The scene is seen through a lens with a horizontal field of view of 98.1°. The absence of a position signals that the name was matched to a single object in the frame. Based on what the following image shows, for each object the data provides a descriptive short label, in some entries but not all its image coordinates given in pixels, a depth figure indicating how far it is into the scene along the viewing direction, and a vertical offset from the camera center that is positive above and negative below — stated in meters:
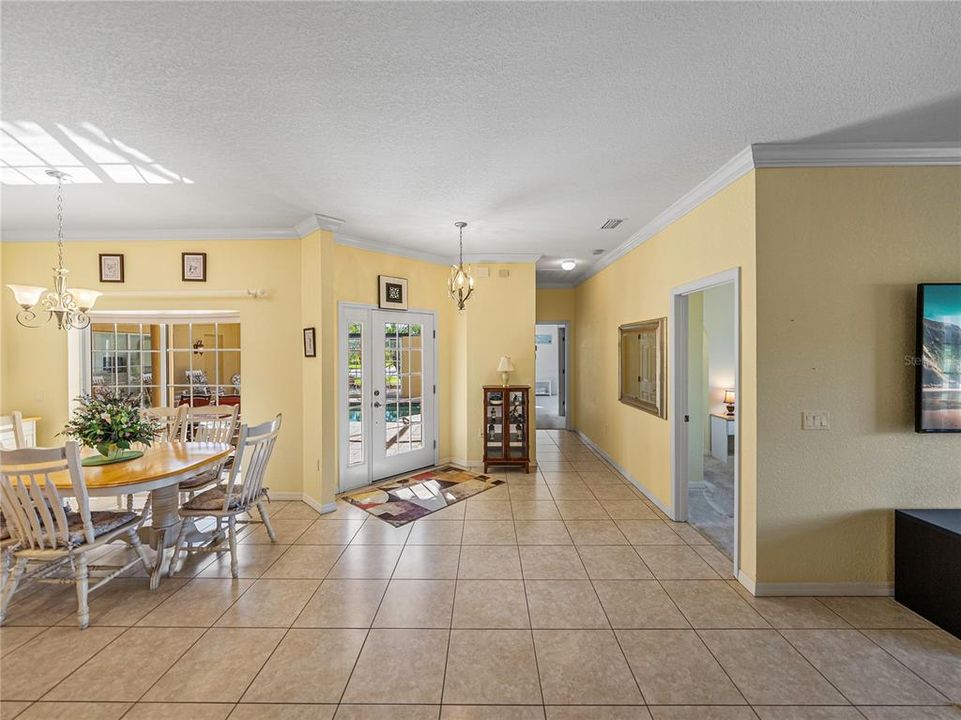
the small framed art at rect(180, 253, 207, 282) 4.36 +0.97
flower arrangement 2.95 -0.48
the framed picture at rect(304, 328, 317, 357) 4.12 +0.17
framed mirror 4.07 -0.09
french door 4.71 -0.43
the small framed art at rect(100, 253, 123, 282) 4.36 +0.97
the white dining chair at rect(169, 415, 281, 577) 2.96 -1.03
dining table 2.56 -0.75
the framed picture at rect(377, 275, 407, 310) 4.91 +0.80
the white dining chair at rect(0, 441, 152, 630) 2.27 -0.90
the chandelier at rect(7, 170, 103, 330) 3.03 +0.46
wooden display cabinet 5.40 -0.88
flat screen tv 2.51 -0.02
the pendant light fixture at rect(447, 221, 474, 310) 4.31 +0.81
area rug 4.07 -1.48
